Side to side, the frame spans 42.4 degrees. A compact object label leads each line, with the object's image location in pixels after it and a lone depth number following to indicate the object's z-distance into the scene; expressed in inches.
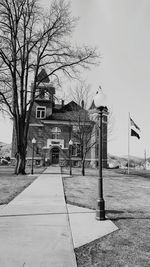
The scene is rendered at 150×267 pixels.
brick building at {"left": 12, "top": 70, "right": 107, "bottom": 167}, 1480.1
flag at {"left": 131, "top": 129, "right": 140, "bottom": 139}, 835.4
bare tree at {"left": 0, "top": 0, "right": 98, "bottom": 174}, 748.0
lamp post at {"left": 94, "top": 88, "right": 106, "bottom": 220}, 220.5
